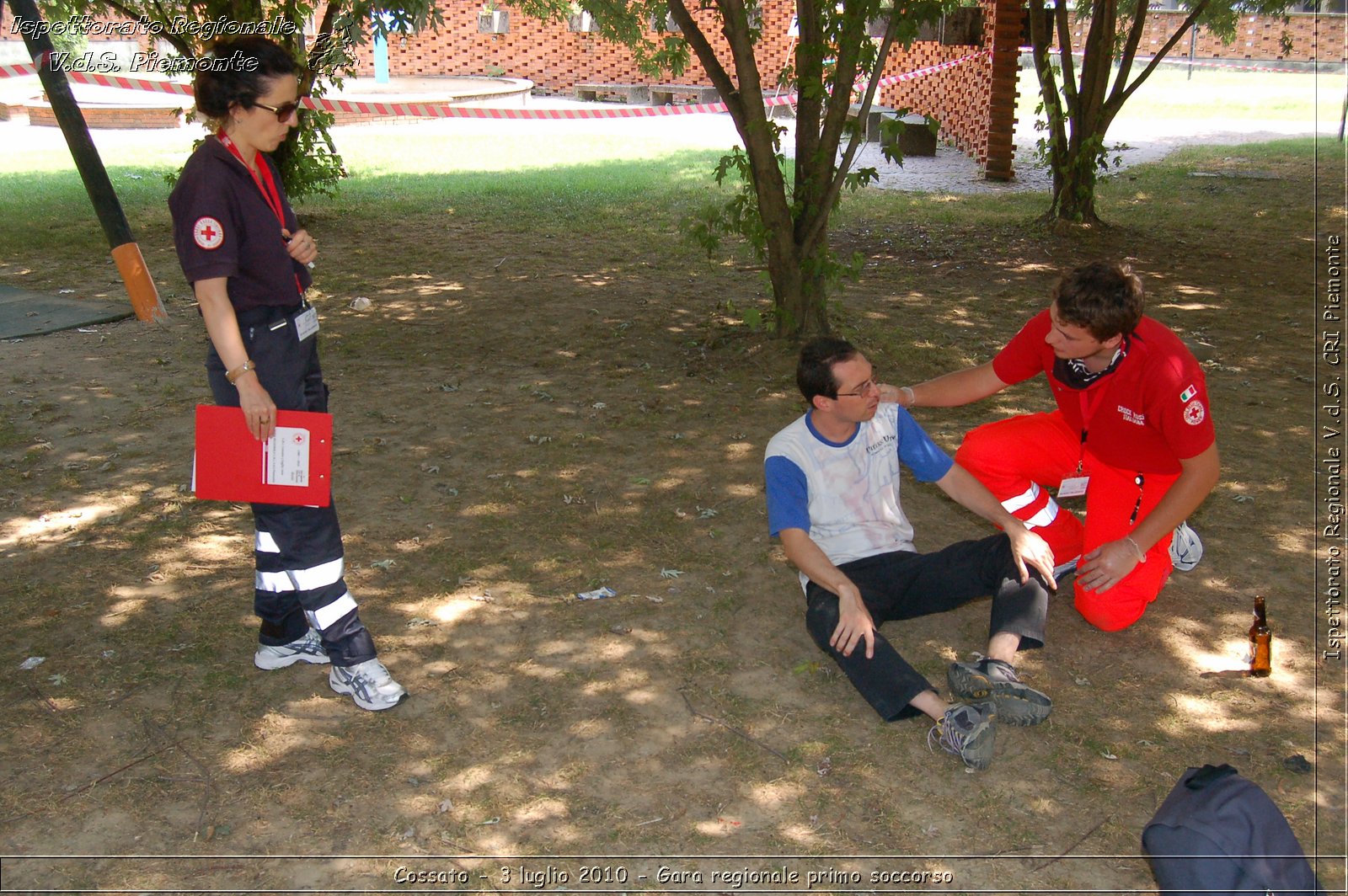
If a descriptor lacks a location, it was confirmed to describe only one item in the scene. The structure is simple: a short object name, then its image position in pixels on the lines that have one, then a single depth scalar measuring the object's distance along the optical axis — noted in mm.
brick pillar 15430
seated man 3598
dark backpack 2740
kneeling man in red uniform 3779
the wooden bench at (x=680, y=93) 28078
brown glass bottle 3871
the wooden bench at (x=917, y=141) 18141
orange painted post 8250
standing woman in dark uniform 3184
